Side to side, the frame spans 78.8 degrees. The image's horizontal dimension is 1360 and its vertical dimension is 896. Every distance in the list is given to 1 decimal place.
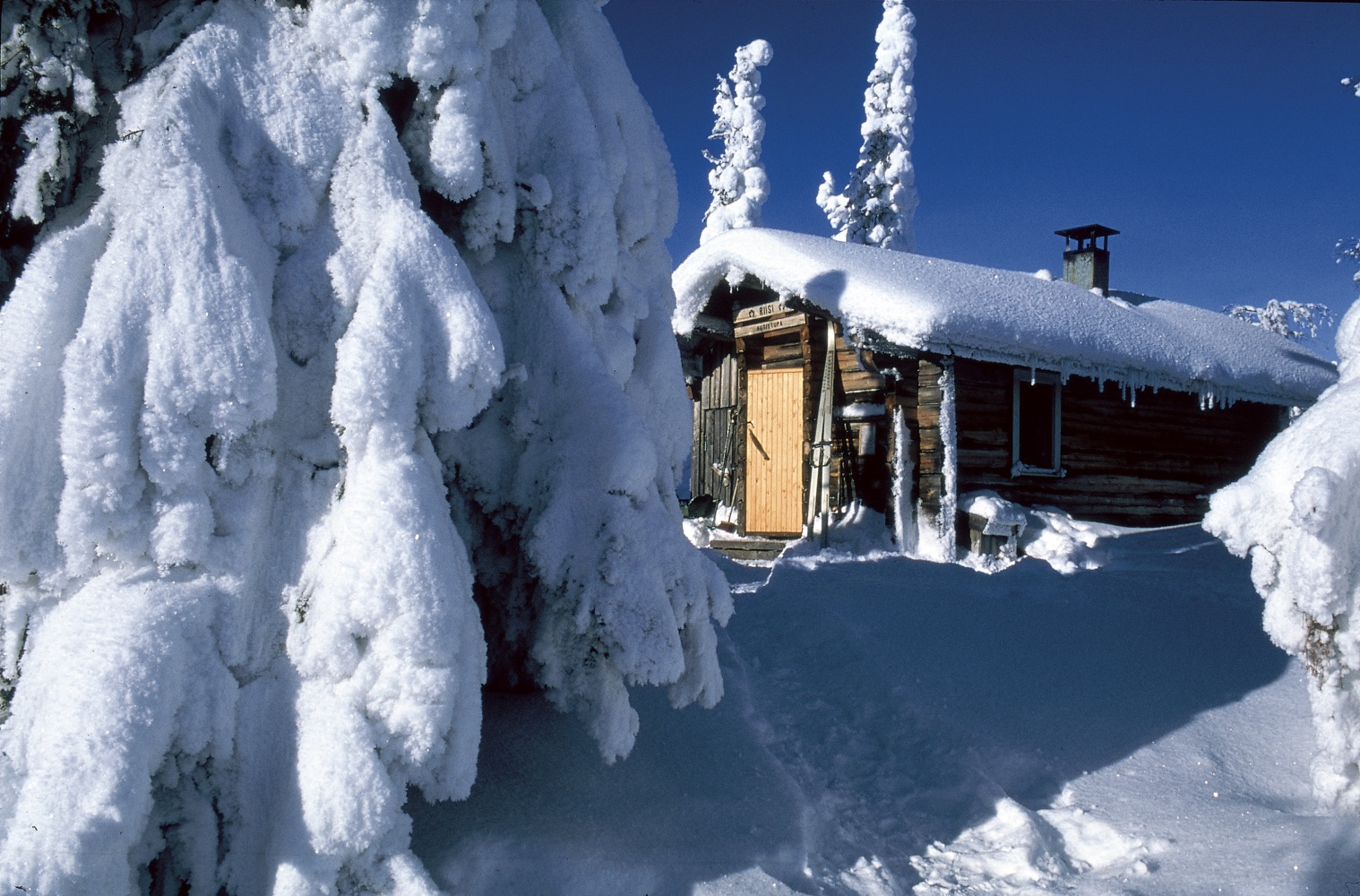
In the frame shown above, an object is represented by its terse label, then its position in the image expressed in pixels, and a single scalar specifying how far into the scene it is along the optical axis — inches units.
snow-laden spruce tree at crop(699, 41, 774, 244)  1055.0
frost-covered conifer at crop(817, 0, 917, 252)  957.2
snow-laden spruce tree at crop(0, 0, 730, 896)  98.4
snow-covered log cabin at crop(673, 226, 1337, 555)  408.5
